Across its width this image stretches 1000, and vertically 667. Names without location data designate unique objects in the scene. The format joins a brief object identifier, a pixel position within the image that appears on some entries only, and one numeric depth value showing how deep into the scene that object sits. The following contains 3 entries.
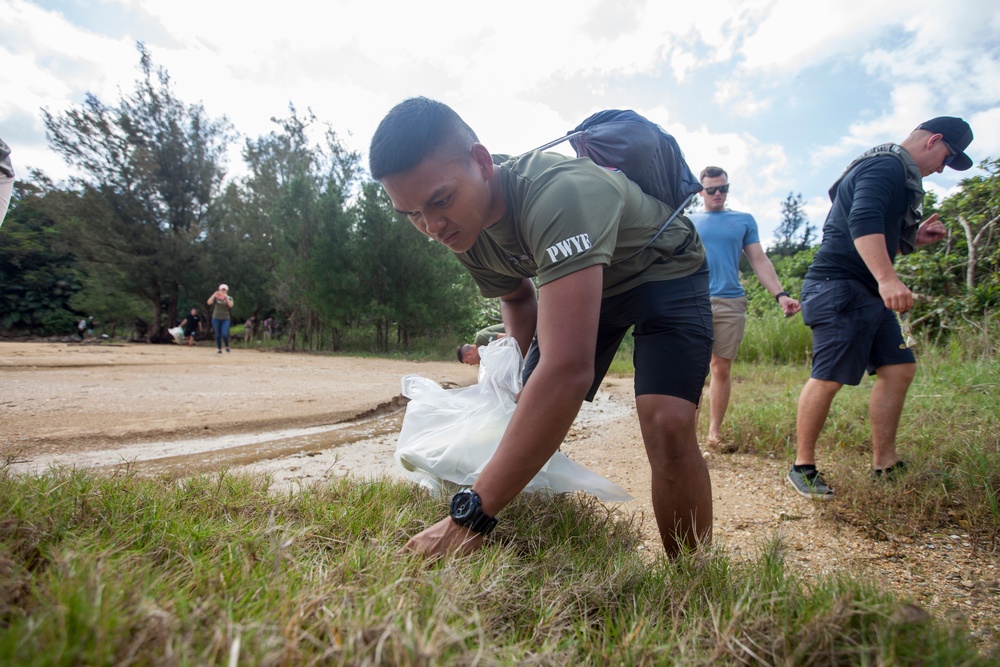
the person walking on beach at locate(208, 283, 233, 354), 12.43
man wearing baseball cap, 2.57
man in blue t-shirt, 3.80
